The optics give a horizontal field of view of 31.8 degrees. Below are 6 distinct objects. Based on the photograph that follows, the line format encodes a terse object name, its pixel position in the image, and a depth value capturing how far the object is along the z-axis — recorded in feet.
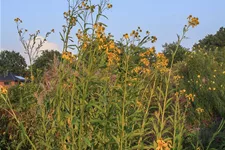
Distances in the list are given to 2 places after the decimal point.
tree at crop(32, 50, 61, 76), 130.41
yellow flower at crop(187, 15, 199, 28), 10.14
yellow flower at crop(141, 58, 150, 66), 10.54
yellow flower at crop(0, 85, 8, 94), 9.30
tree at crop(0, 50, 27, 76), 152.56
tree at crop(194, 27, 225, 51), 132.26
